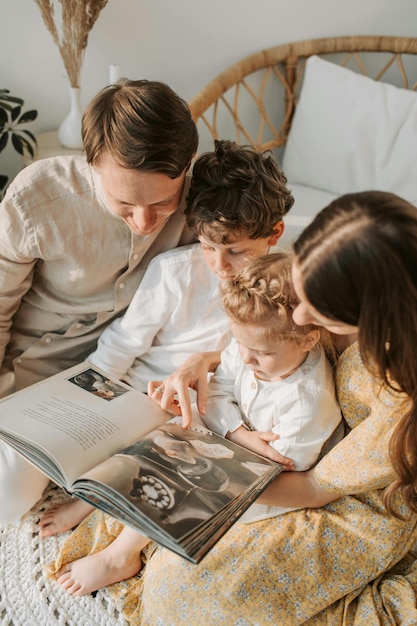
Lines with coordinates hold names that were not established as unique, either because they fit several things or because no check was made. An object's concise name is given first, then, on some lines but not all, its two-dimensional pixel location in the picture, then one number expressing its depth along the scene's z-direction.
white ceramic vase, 1.78
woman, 0.94
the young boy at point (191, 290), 1.10
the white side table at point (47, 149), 1.77
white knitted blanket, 1.05
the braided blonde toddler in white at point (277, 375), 0.96
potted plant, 1.63
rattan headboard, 2.14
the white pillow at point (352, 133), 1.96
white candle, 1.73
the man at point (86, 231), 1.02
